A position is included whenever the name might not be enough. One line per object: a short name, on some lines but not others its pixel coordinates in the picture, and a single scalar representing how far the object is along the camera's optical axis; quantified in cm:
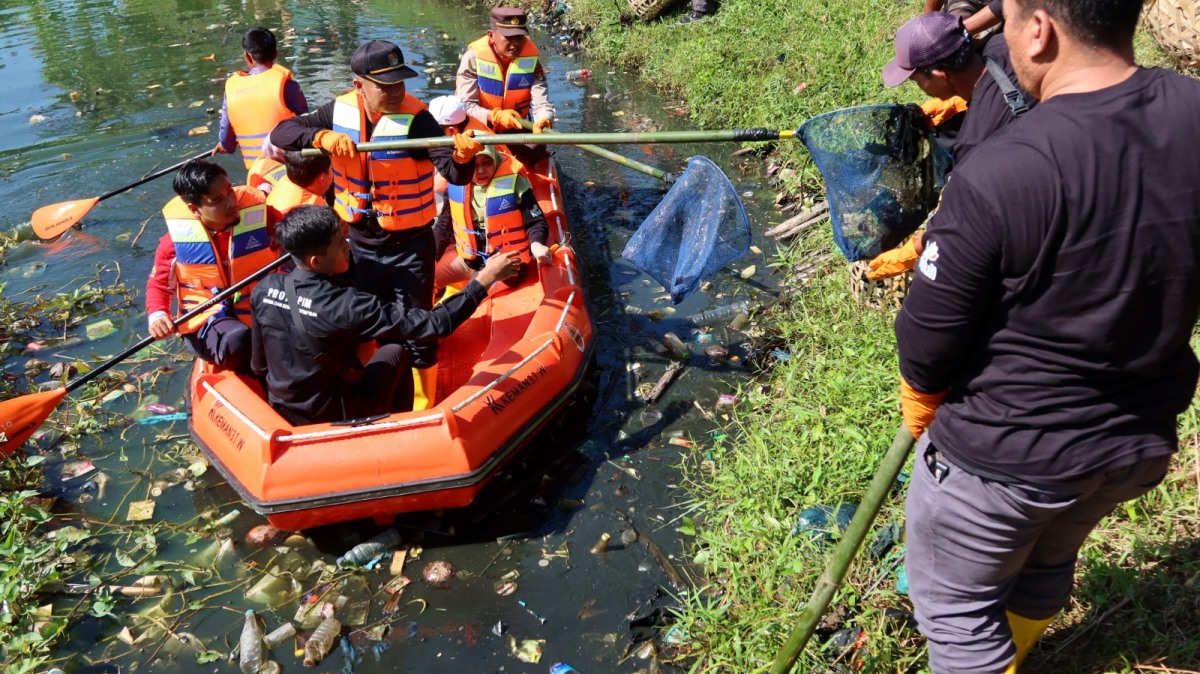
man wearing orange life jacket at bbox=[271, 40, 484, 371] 496
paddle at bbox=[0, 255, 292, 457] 461
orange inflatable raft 414
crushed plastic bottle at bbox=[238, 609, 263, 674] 384
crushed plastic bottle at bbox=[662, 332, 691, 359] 582
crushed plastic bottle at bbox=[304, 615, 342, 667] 384
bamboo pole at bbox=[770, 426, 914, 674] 235
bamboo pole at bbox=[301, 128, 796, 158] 408
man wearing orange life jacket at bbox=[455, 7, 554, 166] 671
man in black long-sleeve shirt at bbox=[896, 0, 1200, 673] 164
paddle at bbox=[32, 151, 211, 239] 699
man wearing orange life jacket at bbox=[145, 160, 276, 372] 462
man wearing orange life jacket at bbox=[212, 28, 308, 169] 651
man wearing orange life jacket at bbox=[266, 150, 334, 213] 574
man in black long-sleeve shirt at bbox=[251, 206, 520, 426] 391
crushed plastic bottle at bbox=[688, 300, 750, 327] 614
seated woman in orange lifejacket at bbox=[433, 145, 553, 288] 550
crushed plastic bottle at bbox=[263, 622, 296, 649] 394
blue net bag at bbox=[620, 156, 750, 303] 481
